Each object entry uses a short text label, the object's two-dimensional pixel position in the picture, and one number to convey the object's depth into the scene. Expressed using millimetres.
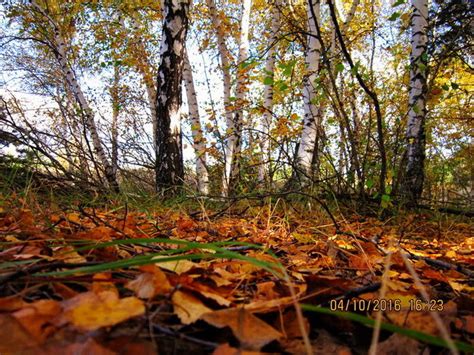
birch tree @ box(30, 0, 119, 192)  4844
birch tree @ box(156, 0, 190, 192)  3619
